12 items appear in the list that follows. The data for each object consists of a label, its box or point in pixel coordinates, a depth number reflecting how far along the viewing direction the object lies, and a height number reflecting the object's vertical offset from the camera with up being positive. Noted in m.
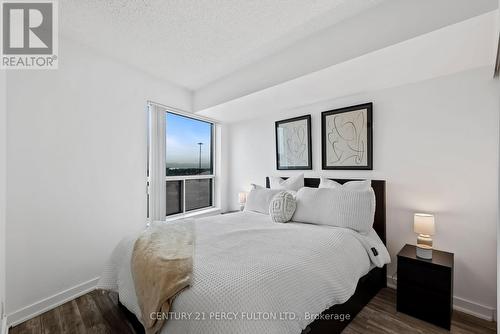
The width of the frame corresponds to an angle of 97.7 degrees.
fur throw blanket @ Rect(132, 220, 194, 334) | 1.15 -0.62
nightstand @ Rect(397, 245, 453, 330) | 1.75 -1.01
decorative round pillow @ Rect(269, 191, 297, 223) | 2.46 -0.47
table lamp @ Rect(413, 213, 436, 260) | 1.93 -0.59
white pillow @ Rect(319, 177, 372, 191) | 2.40 -0.21
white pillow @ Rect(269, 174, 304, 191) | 3.02 -0.23
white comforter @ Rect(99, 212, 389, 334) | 1.05 -0.66
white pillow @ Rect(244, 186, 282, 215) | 2.88 -0.44
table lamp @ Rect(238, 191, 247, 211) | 3.65 -0.54
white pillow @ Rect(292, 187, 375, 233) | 2.14 -0.43
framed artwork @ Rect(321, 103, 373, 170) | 2.55 +0.36
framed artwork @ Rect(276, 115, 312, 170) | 3.11 +0.35
